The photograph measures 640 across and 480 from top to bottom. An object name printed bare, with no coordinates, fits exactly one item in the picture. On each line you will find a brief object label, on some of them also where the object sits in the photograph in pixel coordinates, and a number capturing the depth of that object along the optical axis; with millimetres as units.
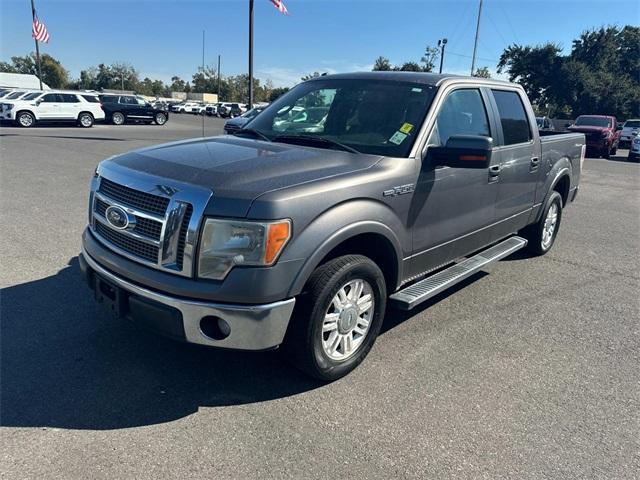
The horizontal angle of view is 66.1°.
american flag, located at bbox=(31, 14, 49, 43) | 28984
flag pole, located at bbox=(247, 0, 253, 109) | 17812
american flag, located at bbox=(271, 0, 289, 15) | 16125
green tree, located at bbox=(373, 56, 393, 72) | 59166
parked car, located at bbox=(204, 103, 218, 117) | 55662
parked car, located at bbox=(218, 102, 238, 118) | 53156
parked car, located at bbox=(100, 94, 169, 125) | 29172
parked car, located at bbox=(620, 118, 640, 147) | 27297
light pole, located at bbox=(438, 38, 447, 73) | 47188
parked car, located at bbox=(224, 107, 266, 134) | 16016
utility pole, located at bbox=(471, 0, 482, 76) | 42375
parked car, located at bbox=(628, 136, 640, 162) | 21408
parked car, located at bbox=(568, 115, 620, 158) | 22328
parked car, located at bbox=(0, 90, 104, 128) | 22906
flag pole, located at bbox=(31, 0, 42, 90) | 29559
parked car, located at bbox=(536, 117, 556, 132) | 22620
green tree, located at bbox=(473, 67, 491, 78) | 63425
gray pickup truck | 2629
